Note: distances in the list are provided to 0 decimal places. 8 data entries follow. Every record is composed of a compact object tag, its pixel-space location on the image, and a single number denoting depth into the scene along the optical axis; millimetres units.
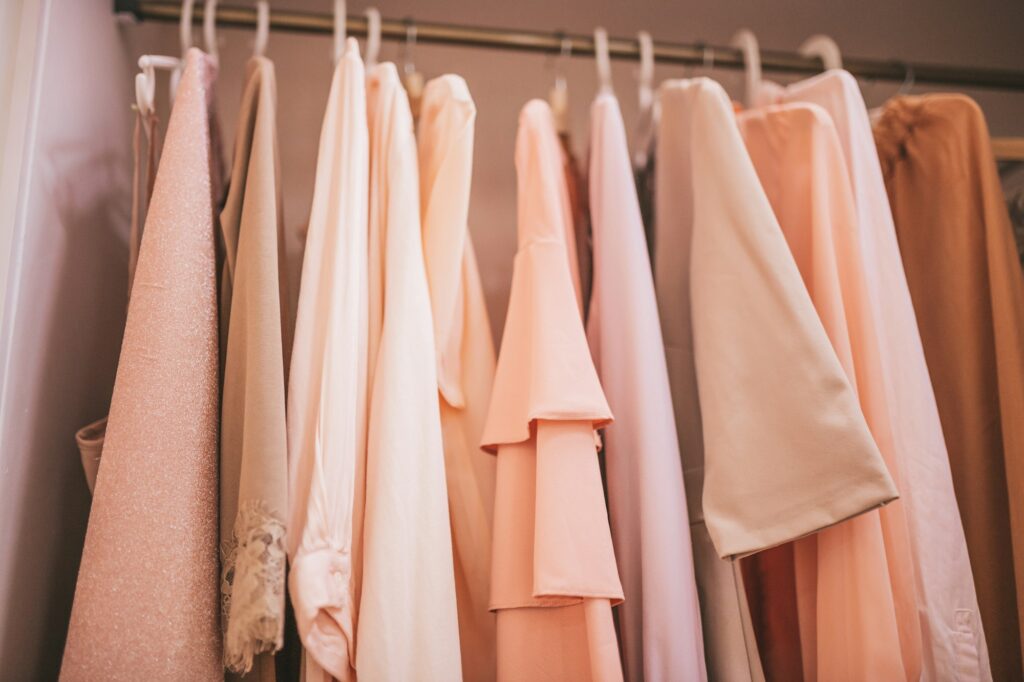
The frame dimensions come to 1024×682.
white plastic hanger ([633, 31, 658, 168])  859
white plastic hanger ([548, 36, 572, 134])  864
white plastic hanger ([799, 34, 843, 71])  908
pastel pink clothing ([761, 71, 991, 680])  601
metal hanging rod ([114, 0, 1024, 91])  829
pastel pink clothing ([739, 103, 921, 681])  584
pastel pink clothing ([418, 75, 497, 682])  675
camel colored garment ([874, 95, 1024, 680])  680
